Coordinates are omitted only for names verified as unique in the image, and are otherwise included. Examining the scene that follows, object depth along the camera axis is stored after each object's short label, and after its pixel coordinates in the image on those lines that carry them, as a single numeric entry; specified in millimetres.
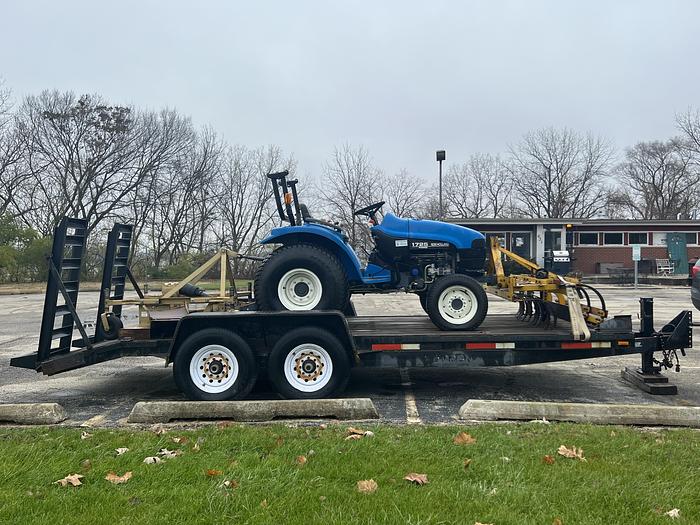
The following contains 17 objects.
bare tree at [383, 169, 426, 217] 45238
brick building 33312
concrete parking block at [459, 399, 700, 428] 5039
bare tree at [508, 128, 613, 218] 52656
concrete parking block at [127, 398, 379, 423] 5289
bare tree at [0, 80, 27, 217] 38469
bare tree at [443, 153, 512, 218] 54969
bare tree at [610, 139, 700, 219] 53250
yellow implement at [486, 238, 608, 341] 6191
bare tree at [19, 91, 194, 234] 39781
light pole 26791
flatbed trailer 6023
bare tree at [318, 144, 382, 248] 43312
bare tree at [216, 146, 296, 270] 44031
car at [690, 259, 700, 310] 7662
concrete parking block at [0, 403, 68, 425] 5301
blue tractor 6395
